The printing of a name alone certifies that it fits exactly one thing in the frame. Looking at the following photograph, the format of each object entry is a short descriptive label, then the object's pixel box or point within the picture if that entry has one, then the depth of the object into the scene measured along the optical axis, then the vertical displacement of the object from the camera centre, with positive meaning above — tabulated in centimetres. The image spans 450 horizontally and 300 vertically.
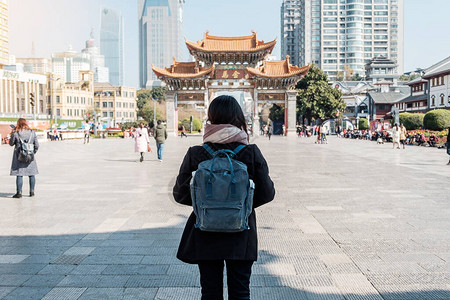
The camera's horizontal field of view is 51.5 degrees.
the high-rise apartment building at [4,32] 8362 +1740
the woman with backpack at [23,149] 898 -39
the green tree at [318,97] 6012 +403
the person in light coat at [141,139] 1792 -41
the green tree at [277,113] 7119 +237
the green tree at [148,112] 9077 +327
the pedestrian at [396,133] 2742 -28
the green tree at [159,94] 10350 +783
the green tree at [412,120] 3984 +70
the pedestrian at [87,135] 3760 -51
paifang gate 5397 +592
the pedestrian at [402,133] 2898 -30
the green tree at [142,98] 10794 +718
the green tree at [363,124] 5382 +51
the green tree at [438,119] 3462 +68
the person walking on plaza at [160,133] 1758 -17
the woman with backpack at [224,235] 278 -64
